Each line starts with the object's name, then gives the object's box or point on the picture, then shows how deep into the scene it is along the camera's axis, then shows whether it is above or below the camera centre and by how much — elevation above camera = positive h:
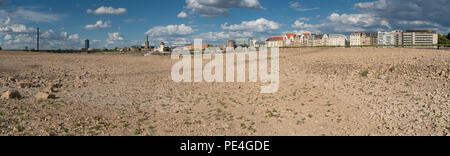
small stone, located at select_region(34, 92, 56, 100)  14.97 -1.49
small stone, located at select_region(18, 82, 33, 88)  18.22 -1.18
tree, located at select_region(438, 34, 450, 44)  96.90 +7.94
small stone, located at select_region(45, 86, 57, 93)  17.74 -1.42
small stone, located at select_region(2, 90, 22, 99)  14.06 -1.38
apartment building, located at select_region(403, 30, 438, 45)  135.54 +12.60
